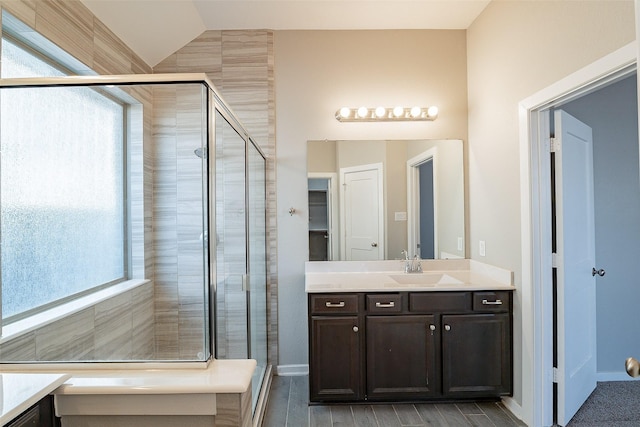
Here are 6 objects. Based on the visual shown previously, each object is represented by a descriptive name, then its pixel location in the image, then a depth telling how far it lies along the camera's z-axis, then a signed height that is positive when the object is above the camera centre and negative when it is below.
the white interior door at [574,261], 2.29 -0.30
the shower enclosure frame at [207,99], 1.51 +0.49
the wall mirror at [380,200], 3.21 +0.12
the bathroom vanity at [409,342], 2.57 -0.85
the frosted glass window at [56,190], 1.66 +0.14
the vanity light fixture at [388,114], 3.13 +0.82
